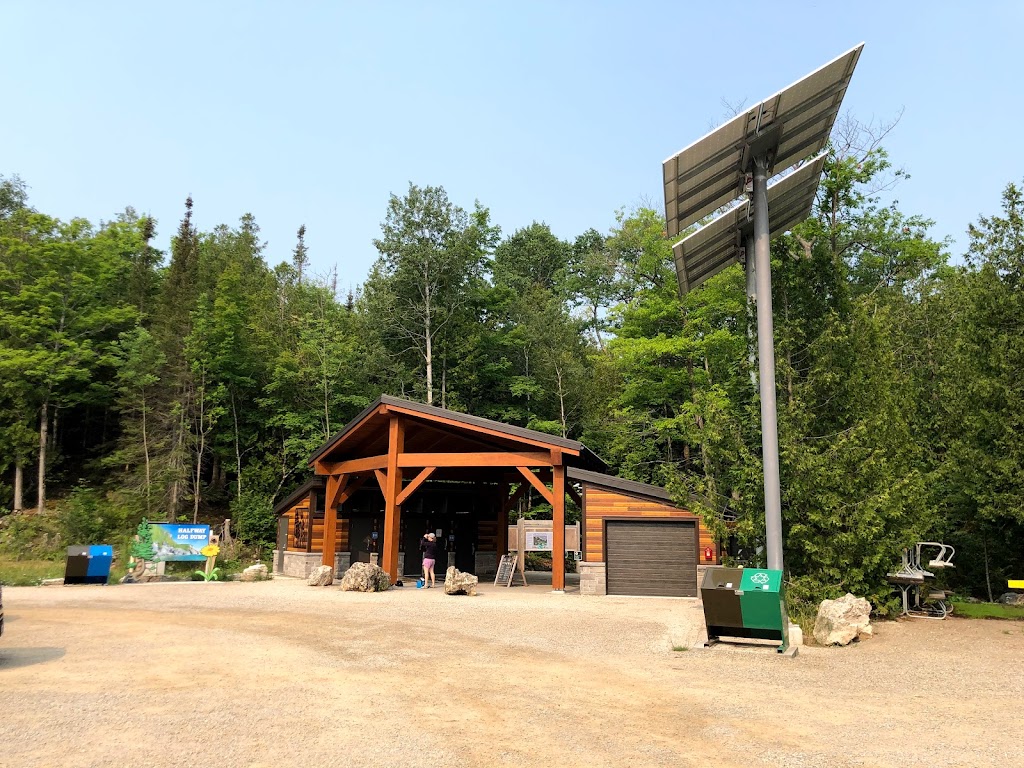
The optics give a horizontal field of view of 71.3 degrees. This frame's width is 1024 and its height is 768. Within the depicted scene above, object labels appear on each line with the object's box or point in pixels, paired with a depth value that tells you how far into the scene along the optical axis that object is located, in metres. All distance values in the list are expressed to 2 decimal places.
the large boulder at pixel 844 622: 9.99
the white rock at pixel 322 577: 19.20
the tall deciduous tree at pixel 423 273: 33.81
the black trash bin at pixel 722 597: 9.52
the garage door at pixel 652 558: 17.38
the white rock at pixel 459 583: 16.86
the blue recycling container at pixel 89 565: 18.98
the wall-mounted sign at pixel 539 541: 21.33
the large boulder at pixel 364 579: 17.23
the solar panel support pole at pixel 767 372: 11.45
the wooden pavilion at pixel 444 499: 17.58
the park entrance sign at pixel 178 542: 21.26
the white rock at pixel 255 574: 21.20
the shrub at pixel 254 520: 31.34
